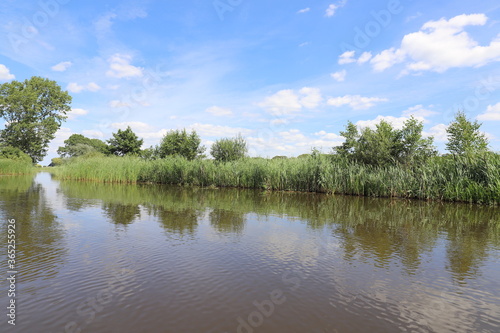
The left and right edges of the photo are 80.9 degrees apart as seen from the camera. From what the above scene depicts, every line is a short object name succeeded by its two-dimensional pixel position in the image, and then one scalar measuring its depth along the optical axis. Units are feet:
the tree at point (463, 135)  72.74
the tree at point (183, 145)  114.11
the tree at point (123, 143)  143.95
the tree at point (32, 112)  144.25
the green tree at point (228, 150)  92.02
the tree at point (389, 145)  59.31
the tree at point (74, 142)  257.55
